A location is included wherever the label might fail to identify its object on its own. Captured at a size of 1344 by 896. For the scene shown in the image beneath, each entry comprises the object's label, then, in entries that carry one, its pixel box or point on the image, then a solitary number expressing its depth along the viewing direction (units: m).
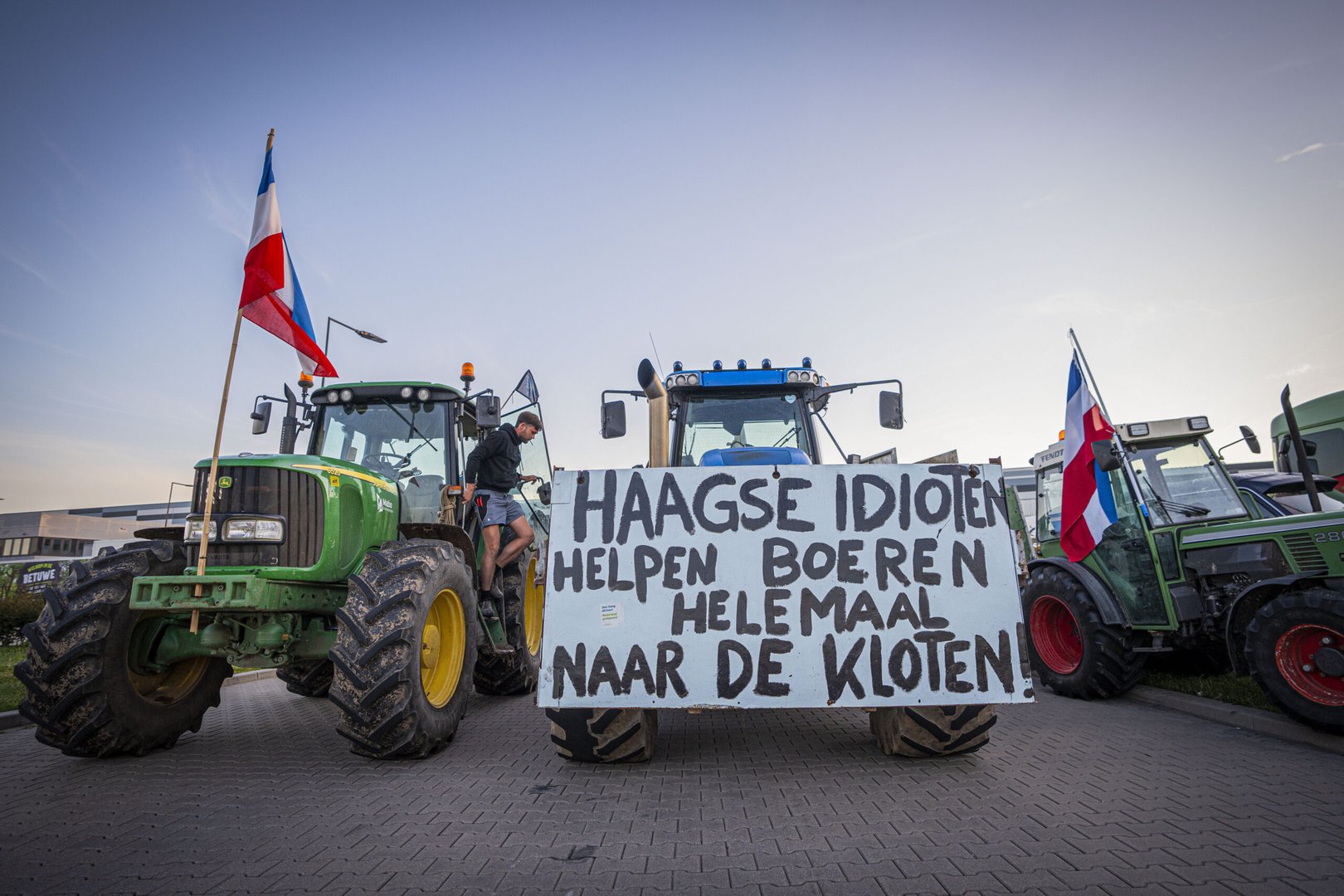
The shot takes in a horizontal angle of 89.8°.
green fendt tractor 4.38
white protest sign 3.61
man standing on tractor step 5.71
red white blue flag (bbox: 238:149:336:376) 4.68
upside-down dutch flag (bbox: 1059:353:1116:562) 5.89
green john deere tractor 3.86
